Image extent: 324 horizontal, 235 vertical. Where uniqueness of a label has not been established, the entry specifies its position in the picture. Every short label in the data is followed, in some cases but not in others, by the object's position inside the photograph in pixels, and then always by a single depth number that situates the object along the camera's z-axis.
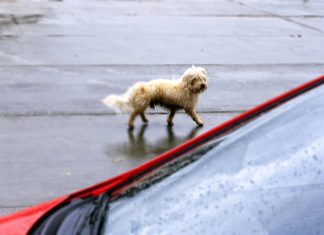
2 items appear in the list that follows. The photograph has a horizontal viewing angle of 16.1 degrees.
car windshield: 3.15
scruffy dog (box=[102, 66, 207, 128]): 11.27
